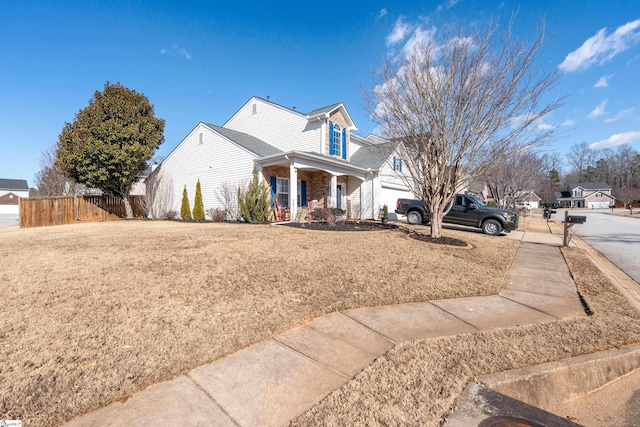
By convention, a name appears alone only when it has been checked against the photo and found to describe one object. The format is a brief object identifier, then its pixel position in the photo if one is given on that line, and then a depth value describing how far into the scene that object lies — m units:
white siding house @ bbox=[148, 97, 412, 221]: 14.52
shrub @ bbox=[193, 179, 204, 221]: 15.88
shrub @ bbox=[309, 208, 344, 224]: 12.89
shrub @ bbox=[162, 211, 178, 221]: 17.22
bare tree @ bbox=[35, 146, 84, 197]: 23.90
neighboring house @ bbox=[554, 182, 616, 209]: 70.12
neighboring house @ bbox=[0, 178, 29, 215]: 49.09
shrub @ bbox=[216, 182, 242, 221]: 14.70
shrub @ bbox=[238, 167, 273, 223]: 13.11
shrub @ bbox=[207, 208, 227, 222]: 14.62
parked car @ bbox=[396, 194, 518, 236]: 12.12
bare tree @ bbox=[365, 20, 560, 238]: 7.58
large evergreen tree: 15.62
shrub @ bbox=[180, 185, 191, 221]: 16.51
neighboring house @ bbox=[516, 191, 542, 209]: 72.13
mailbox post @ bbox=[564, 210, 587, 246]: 9.43
